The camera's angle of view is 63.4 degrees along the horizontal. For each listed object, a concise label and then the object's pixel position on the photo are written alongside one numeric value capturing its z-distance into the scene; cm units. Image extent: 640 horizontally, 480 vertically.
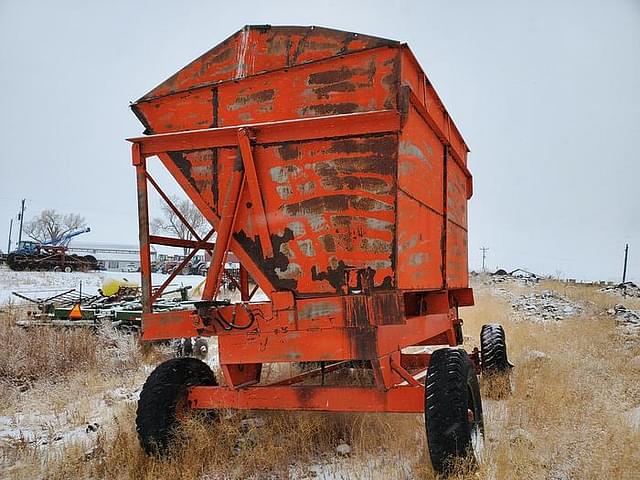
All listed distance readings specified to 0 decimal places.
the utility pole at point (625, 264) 3722
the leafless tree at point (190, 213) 1809
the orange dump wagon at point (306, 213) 362
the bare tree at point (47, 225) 8369
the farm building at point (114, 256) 4703
